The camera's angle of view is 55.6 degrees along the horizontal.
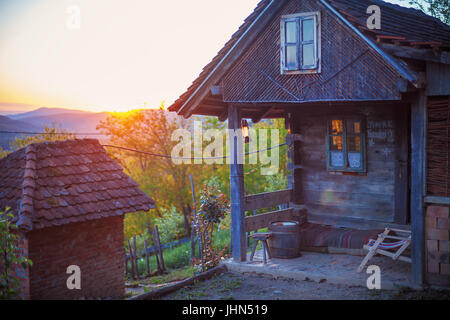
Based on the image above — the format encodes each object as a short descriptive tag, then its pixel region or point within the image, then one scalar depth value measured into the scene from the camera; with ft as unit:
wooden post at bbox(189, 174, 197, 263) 59.47
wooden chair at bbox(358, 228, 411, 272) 29.50
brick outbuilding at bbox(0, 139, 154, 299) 27.66
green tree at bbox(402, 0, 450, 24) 63.62
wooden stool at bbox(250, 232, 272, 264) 33.68
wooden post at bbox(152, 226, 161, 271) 63.91
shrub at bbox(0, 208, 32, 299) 21.63
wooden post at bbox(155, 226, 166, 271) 63.26
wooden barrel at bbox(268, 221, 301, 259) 34.88
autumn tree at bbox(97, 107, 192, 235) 112.98
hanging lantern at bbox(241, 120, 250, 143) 34.44
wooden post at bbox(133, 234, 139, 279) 62.93
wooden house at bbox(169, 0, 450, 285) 25.75
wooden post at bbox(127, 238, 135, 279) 63.21
